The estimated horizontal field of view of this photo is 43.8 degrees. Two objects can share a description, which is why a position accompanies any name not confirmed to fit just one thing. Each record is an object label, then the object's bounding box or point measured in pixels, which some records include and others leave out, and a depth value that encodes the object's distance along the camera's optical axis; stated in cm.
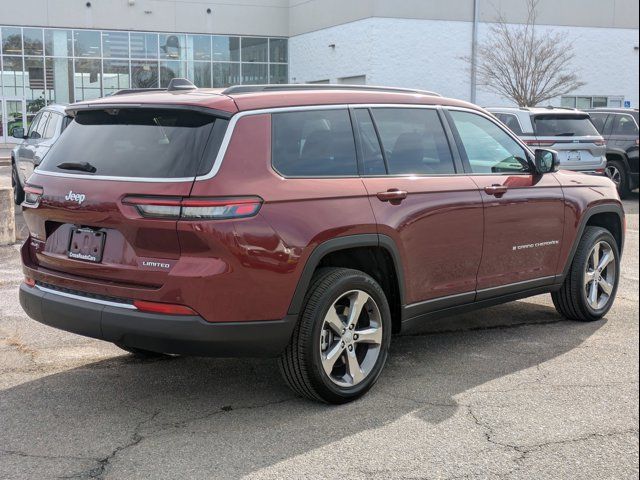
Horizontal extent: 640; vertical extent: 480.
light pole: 3241
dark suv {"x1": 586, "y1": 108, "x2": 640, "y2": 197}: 1703
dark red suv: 397
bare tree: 3020
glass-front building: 3434
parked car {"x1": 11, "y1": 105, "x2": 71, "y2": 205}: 1227
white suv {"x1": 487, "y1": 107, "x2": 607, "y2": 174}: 1453
